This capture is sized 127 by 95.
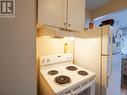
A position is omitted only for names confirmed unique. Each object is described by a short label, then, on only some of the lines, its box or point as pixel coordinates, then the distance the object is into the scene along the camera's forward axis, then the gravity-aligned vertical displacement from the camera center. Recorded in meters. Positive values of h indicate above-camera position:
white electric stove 1.09 -0.37
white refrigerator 1.56 -0.15
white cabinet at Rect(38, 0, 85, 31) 1.14 +0.43
